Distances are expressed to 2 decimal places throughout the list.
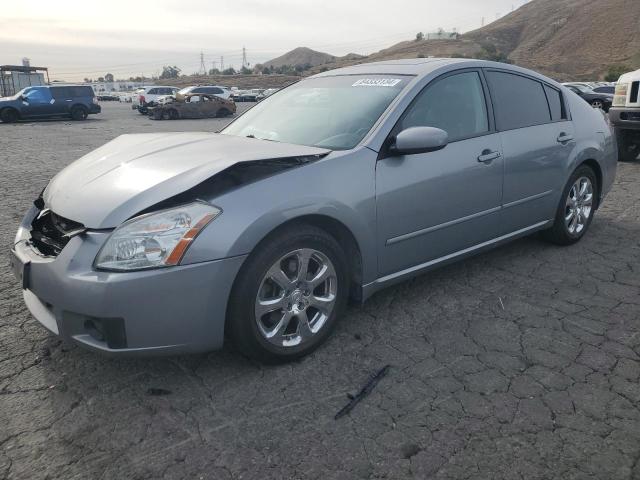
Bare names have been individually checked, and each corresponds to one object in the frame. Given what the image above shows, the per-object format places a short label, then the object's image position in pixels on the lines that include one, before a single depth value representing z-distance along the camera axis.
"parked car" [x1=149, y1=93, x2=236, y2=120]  26.69
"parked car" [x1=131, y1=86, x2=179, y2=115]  30.81
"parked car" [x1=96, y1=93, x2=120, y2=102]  67.75
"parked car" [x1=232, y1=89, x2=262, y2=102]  51.97
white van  8.59
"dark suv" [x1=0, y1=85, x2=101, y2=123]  23.97
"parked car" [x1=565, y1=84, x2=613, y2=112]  24.97
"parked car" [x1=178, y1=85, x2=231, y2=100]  34.47
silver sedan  2.52
